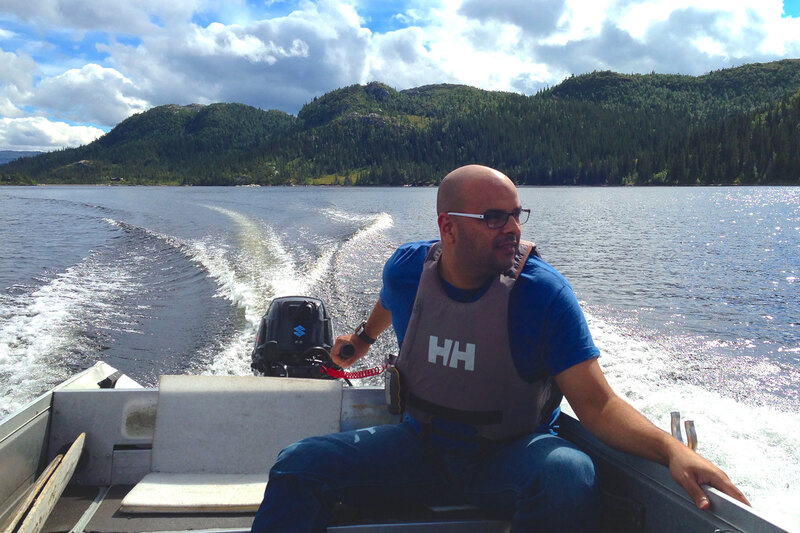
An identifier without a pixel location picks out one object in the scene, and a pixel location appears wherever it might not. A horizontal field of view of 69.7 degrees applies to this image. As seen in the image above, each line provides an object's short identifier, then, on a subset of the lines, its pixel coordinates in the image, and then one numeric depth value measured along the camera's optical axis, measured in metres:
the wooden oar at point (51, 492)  2.91
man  2.29
